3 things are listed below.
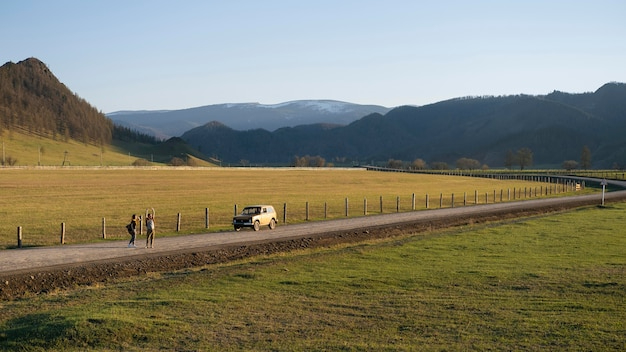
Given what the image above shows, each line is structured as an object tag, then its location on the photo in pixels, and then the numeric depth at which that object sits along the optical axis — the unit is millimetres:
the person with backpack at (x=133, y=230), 31172
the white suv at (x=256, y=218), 39656
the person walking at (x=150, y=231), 30675
